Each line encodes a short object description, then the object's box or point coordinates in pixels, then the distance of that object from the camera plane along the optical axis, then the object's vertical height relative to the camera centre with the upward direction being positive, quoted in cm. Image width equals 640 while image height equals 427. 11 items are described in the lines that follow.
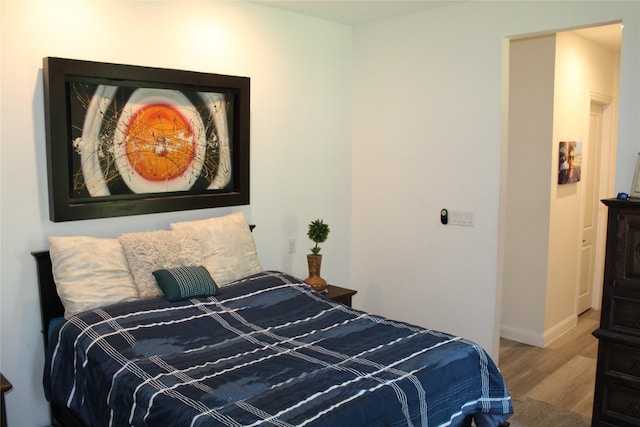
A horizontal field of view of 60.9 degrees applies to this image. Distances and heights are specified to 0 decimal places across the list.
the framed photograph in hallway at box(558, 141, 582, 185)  464 +2
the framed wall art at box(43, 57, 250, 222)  296 +14
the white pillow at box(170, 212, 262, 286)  335 -53
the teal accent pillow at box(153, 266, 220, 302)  295 -66
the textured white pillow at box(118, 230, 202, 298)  302 -52
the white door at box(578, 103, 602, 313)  538 -47
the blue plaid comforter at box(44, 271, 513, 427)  201 -87
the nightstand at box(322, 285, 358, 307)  387 -94
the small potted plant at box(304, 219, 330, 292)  389 -67
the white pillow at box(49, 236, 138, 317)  282 -59
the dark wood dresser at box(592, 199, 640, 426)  283 -84
